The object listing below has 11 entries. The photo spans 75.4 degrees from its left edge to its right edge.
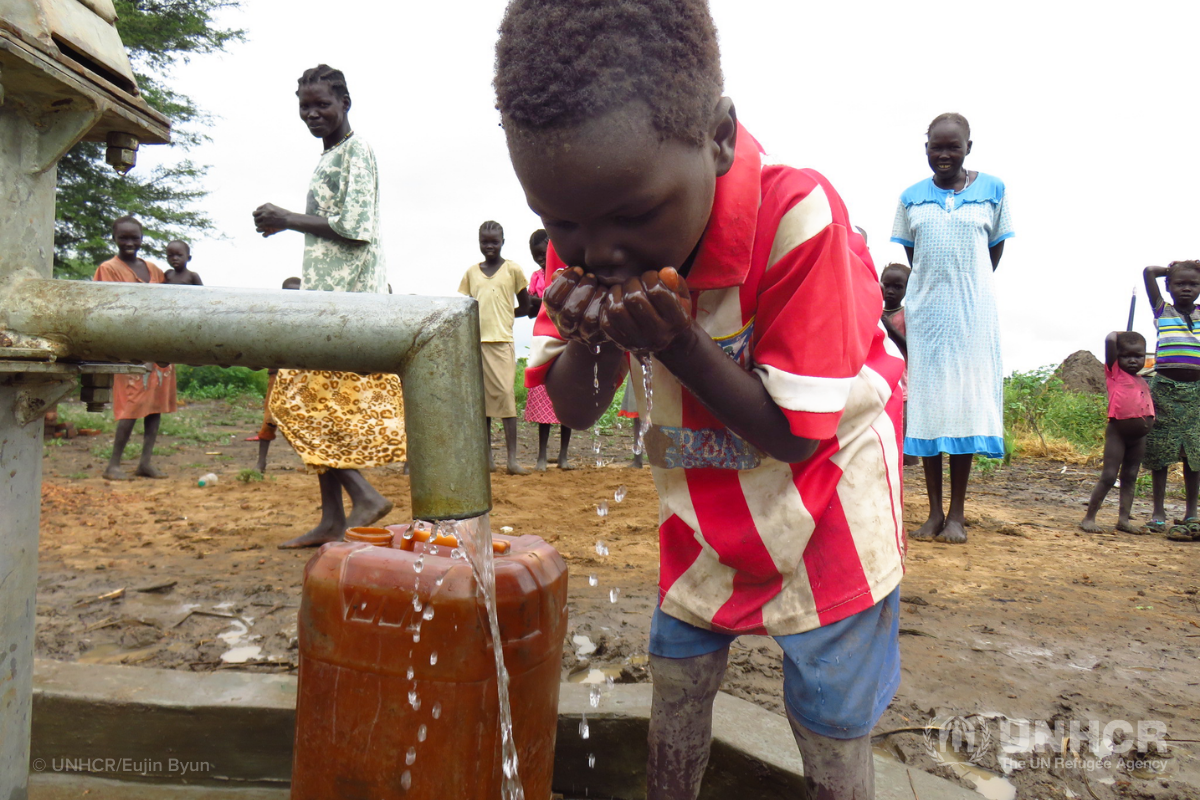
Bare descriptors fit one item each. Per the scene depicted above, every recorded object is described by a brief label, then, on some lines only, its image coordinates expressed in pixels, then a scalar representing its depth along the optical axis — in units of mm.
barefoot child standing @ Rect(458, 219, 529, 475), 6133
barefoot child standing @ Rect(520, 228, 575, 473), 6121
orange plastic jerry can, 1438
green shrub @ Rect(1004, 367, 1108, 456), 9938
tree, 14164
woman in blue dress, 4027
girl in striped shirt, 5051
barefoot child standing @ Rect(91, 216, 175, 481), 5664
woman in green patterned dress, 3260
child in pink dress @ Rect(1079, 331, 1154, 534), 4914
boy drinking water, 966
